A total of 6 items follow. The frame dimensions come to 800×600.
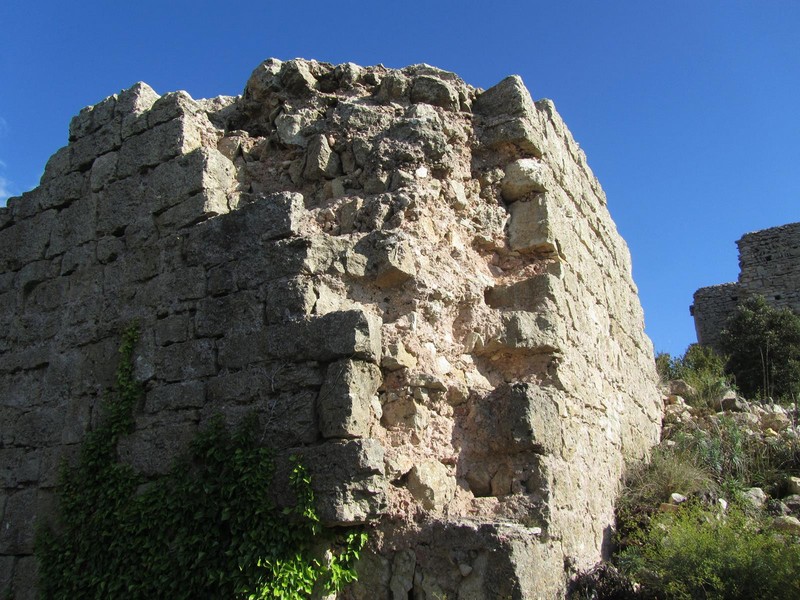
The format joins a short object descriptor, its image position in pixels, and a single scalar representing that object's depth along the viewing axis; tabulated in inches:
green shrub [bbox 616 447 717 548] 187.6
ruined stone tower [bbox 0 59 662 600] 147.4
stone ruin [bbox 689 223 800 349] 658.4
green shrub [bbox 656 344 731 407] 301.0
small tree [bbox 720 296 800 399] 449.4
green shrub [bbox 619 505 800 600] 134.3
